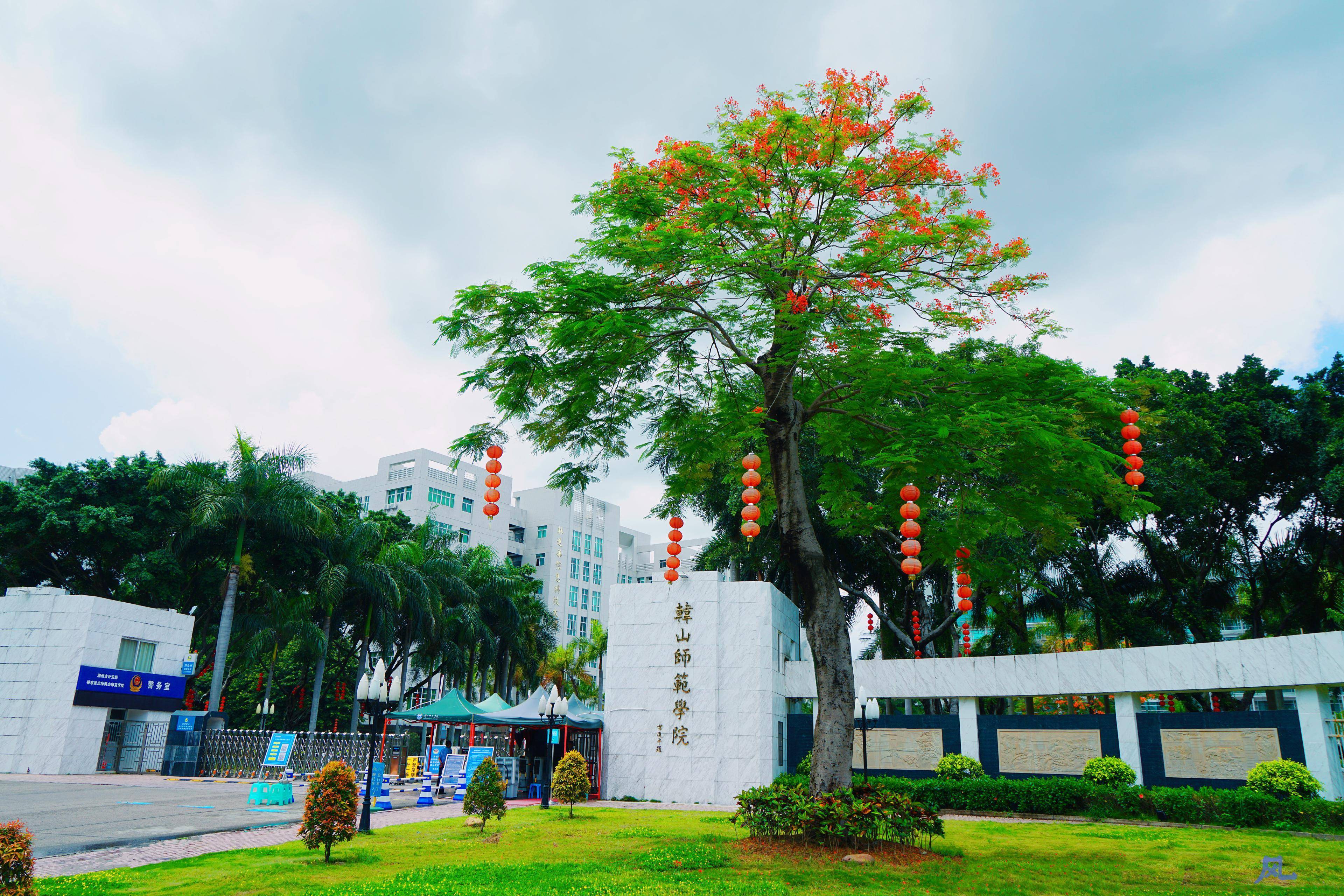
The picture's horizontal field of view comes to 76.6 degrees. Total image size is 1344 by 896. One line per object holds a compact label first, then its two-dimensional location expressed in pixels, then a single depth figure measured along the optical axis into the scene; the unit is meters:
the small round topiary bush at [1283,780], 17.59
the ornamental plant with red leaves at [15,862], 6.67
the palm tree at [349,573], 33.66
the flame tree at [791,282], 11.79
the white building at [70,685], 28.47
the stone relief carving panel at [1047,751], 21.33
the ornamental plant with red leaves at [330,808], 11.51
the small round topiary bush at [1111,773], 20.16
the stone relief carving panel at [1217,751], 19.19
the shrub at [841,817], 11.59
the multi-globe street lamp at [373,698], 14.70
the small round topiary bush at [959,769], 22.12
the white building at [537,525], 69.81
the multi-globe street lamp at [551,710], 20.53
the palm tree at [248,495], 32.16
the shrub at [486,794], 14.94
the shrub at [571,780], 18.81
